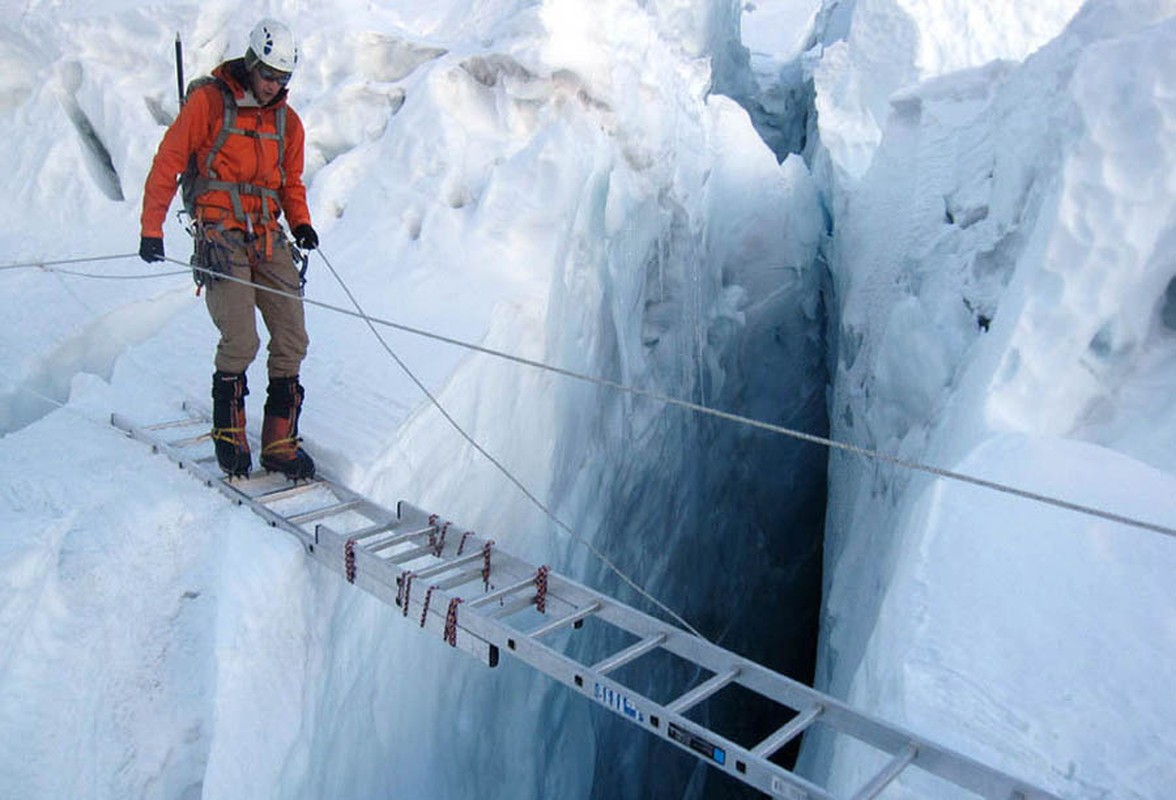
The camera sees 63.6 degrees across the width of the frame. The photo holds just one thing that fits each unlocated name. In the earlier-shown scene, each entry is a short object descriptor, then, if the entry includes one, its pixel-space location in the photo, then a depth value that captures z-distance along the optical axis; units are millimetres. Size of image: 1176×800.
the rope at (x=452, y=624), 1889
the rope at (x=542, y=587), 2049
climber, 2293
